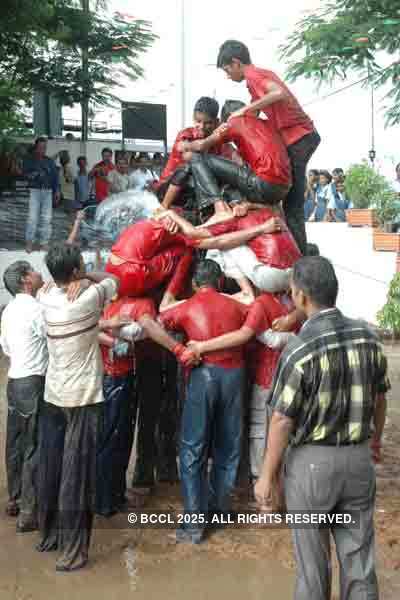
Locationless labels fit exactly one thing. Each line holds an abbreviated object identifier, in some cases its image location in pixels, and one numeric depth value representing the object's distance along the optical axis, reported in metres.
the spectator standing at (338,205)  14.73
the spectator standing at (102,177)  13.34
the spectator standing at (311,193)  15.41
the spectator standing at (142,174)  12.98
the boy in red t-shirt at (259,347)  4.59
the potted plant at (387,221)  13.16
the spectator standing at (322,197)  14.95
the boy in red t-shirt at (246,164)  5.04
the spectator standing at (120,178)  13.06
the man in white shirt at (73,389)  4.14
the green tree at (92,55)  15.95
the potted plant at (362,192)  13.52
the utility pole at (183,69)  14.15
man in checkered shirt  2.96
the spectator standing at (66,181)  14.16
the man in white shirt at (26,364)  4.78
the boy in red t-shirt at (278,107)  5.01
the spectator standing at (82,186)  14.09
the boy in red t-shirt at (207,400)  4.61
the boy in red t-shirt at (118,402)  4.91
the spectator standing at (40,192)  12.77
